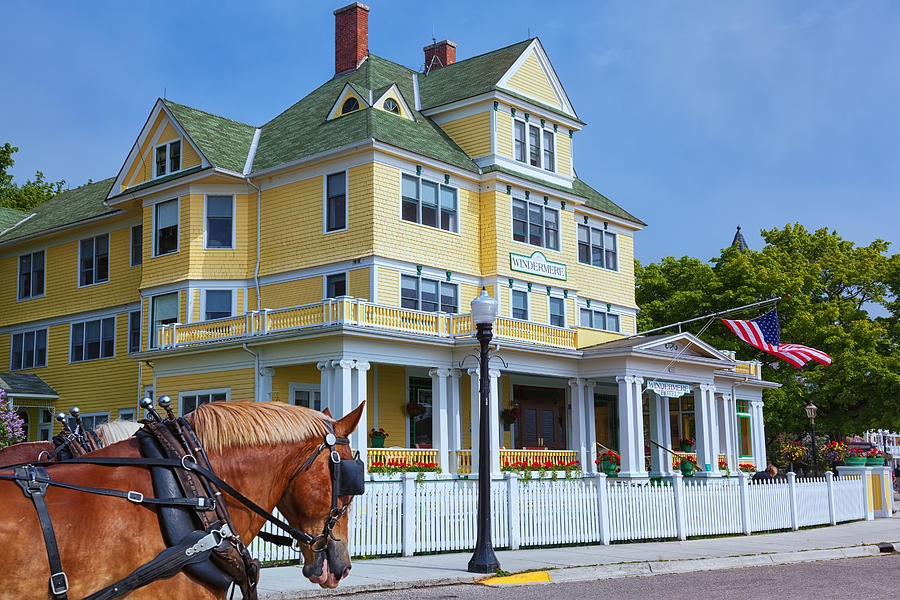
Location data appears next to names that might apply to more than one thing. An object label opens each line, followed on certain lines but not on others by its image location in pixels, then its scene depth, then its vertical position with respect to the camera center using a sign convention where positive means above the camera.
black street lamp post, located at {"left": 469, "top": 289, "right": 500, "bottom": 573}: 14.87 -0.37
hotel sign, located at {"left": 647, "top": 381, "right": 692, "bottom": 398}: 30.18 +1.24
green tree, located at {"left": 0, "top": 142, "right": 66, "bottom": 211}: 49.93 +13.26
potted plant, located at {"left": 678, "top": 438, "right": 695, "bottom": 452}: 32.75 -0.61
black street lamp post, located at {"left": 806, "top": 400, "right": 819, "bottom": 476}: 39.03 +0.50
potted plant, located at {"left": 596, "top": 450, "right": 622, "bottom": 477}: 29.00 -1.04
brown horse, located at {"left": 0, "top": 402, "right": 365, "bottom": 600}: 4.06 -0.32
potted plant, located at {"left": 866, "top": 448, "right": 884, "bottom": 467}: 28.22 -1.10
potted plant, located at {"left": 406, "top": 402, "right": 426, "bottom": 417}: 28.31 +0.67
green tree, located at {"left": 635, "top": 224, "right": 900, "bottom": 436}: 44.88 +5.79
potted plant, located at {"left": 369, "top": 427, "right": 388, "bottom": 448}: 25.55 -0.15
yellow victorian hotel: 26.72 +5.12
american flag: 29.47 +2.70
